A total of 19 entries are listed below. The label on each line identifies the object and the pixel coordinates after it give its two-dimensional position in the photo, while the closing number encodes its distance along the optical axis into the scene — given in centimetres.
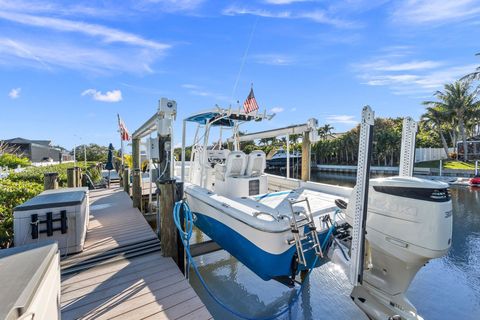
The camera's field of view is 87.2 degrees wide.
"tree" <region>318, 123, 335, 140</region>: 3409
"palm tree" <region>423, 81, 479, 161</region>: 2338
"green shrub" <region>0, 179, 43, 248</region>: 375
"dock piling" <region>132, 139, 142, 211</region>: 595
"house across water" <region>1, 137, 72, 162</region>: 2774
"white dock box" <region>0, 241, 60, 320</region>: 118
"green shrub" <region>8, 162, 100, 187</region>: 790
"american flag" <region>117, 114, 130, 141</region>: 1050
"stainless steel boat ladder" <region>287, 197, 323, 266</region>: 281
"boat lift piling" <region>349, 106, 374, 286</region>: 247
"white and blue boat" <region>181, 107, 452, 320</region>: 236
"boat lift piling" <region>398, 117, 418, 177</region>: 304
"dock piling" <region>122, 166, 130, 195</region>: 795
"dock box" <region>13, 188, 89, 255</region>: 311
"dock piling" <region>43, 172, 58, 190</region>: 546
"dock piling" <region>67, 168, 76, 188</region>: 673
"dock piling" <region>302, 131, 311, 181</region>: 566
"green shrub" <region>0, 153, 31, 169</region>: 1398
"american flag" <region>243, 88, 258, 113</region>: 533
